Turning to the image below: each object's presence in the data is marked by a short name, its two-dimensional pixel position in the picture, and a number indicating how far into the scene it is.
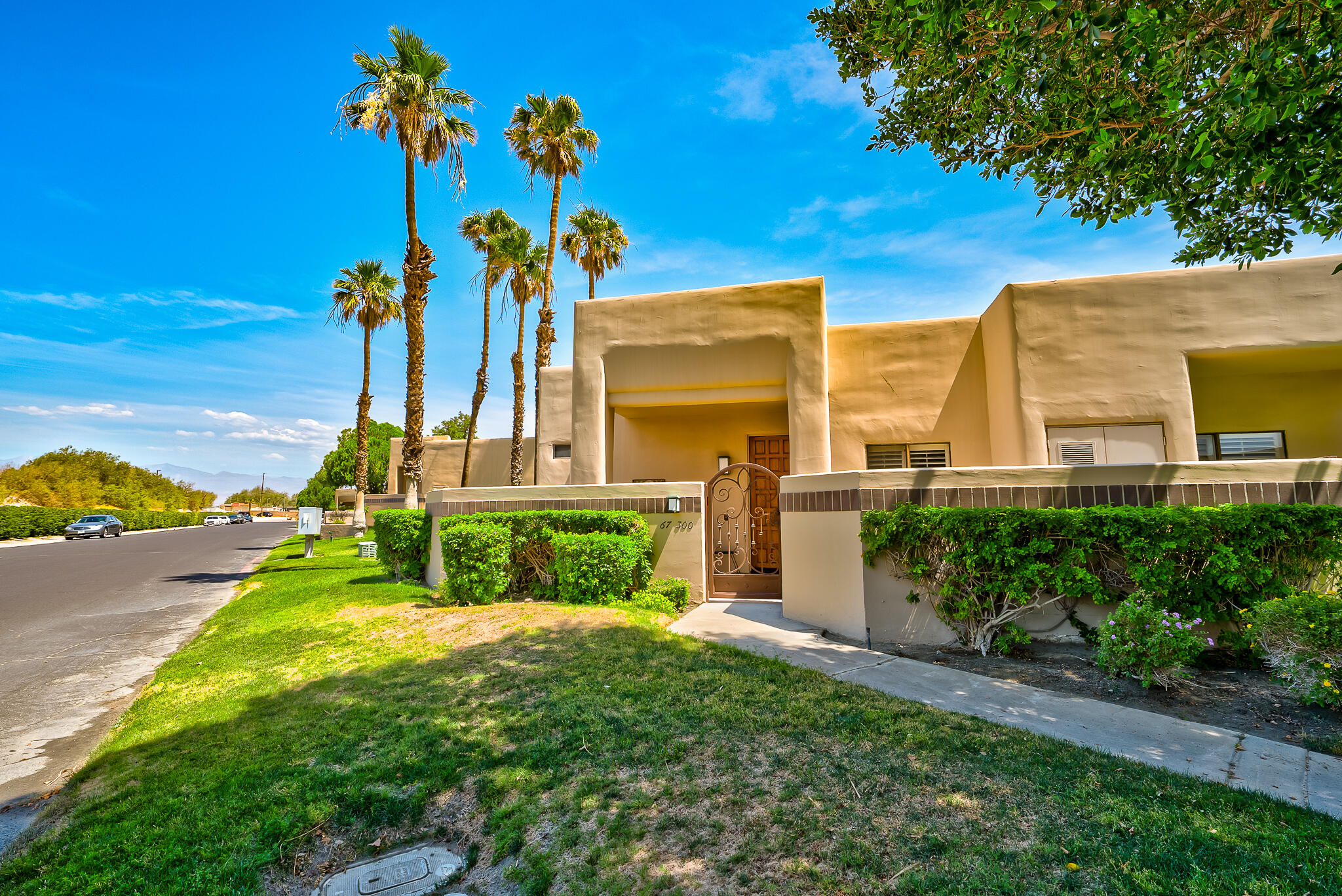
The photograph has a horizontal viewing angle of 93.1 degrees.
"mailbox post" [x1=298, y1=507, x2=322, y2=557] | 18.45
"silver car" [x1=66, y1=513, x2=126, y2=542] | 36.19
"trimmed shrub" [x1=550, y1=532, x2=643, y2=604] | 9.45
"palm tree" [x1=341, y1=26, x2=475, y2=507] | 17.56
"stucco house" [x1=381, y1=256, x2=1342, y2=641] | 8.96
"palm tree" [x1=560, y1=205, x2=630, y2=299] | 27.30
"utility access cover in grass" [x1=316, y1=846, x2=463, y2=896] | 3.37
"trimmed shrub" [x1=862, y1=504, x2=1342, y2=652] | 6.25
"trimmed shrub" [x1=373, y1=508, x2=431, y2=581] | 13.38
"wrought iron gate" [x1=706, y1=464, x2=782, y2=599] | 10.98
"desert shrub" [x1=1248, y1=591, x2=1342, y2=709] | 4.97
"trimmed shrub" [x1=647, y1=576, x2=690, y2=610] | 9.93
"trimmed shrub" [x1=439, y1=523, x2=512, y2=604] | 9.77
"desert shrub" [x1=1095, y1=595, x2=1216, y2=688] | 5.48
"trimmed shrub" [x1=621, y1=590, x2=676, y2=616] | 9.48
